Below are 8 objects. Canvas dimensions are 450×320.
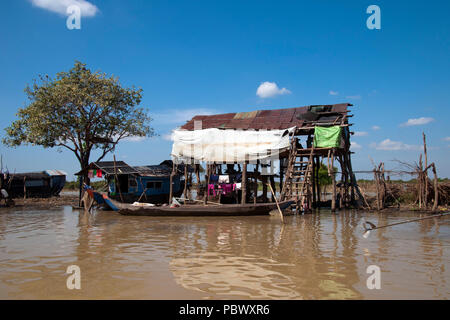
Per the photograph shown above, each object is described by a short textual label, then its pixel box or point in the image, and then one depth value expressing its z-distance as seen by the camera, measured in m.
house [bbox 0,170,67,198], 24.90
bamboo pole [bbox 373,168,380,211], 16.20
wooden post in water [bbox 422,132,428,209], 14.33
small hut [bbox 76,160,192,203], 19.23
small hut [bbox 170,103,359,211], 16.45
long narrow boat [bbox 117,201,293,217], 14.45
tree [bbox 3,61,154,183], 19.70
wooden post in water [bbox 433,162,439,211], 14.16
